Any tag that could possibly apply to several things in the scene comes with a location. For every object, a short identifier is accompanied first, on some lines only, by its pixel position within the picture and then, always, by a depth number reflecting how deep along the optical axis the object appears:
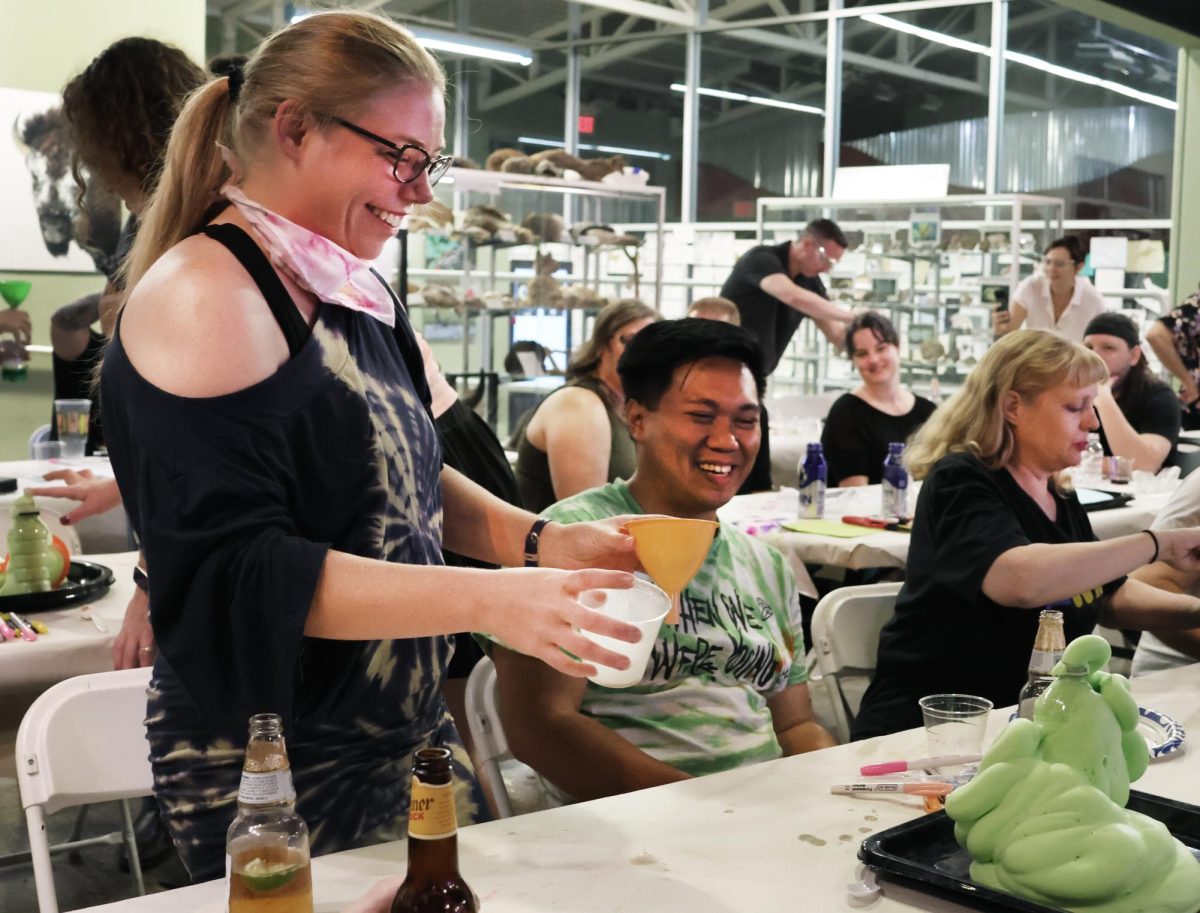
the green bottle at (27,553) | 3.00
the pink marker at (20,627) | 2.77
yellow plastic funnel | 1.60
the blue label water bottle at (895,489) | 4.79
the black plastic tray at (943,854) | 1.42
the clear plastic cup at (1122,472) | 5.69
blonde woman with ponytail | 1.42
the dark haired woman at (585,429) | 4.18
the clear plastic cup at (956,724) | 1.92
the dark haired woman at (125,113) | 2.55
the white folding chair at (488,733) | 2.30
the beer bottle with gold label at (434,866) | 1.13
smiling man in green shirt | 2.21
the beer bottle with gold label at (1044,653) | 2.00
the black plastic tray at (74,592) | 2.95
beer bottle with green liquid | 1.20
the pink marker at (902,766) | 1.89
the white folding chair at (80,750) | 1.93
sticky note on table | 4.49
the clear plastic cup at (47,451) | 5.39
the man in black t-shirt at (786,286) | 8.10
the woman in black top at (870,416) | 5.95
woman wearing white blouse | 8.46
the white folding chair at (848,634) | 2.93
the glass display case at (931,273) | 9.06
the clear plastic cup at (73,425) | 5.52
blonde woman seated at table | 2.72
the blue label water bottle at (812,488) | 4.71
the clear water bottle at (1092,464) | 5.69
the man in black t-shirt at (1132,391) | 6.18
